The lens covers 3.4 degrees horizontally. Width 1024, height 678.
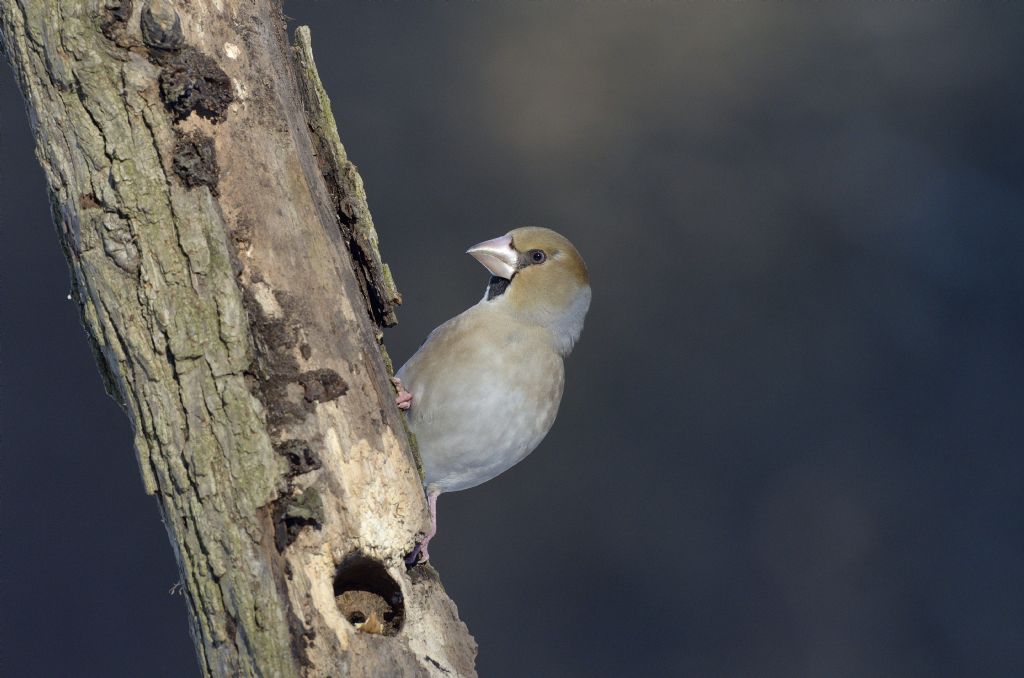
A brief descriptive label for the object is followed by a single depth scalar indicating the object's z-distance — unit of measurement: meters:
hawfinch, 6.76
